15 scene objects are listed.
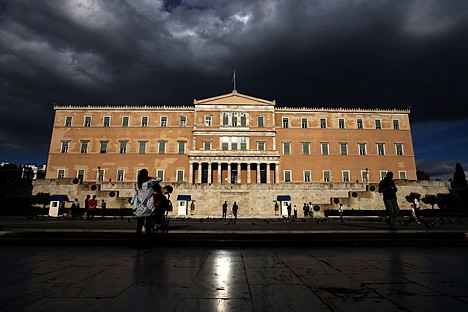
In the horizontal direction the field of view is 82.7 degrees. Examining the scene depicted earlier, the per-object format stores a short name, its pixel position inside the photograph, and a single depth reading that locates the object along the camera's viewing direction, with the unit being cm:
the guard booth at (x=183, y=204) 3064
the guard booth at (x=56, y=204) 2580
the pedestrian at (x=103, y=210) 2438
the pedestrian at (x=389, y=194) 962
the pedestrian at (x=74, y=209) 2294
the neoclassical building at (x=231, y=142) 4484
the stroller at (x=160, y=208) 733
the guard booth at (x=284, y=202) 3064
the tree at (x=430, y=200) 3297
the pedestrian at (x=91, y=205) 1985
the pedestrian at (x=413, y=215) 1419
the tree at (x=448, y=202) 3253
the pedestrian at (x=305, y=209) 3014
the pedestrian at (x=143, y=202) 629
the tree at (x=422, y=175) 7520
